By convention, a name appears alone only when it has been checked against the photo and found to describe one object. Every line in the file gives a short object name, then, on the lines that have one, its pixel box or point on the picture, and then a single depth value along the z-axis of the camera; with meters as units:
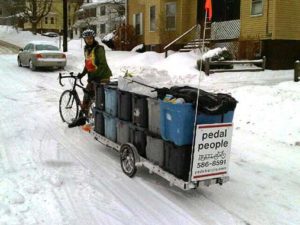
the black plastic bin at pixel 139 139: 6.19
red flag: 5.32
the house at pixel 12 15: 61.00
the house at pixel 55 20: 79.82
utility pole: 29.23
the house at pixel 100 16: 47.22
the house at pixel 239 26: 19.70
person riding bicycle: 8.45
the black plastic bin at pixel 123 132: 6.62
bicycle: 9.45
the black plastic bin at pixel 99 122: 7.55
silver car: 21.70
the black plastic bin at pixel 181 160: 5.34
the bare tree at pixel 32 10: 53.09
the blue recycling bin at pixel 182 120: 5.25
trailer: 5.27
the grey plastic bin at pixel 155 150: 5.73
